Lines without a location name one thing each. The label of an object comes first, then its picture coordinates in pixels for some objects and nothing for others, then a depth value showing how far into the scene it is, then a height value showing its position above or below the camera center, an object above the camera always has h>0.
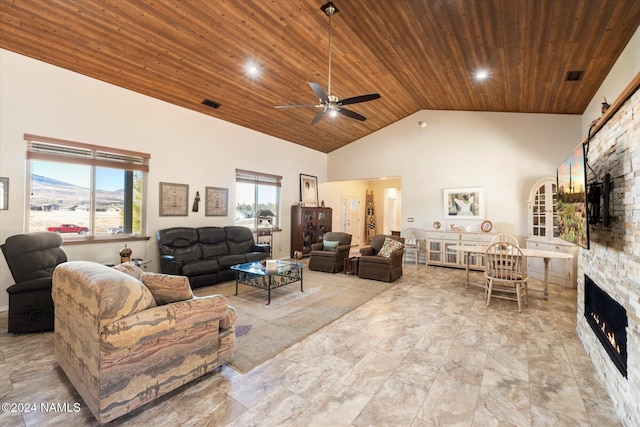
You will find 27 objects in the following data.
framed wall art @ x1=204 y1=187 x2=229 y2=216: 6.04 +0.31
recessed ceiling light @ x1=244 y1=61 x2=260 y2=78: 4.49 +2.39
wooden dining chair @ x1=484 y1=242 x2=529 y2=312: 3.85 -0.73
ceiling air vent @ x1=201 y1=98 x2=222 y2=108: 5.38 +2.18
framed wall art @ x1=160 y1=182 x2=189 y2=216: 5.30 +0.31
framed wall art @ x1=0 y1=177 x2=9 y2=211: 3.67 +0.27
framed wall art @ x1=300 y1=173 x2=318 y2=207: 8.31 +0.79
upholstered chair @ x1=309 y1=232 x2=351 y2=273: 6.15 -0.84
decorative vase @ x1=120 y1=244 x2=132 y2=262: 4.44 -0.62
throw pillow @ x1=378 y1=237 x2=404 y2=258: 5.54 -0.61
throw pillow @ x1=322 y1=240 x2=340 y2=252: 6.37 -0.67
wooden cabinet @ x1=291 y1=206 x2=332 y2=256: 7.82 -0.33
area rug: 2.80 -1.28
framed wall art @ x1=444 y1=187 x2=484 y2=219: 6.68 +0.34
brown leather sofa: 4.76 -0.71
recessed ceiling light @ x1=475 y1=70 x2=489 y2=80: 4.65 +2.40
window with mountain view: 4.04 +0.42
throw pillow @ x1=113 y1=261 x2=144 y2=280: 2.39 -0.47
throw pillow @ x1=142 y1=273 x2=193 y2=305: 2.12 -0.55
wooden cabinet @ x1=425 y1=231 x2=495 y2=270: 6.39 -0.73
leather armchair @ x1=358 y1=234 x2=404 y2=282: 5.38 -0.92
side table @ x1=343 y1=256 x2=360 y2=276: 5.93 -1.05
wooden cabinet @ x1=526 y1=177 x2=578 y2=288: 5.13 -0.39
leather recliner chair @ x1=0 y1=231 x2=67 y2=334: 2.96 -0.77
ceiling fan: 3.41 +1.45
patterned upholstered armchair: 1.74 -0.84
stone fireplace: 1.76 -0.29
